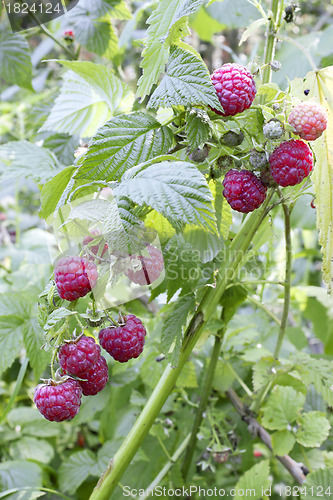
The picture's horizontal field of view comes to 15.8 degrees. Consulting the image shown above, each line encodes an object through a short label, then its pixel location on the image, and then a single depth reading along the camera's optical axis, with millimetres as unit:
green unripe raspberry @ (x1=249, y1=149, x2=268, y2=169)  500
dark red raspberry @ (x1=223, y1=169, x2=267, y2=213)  492
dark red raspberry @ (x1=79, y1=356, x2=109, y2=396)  493
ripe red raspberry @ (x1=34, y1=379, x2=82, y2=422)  485
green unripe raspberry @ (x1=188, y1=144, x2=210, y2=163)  500
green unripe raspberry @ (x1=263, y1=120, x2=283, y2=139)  489
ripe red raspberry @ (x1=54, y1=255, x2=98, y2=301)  476
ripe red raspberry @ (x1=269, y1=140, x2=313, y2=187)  484
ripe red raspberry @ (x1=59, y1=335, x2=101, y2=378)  484
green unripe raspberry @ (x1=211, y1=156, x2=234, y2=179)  508
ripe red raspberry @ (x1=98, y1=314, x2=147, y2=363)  495
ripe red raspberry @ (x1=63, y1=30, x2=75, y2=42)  900
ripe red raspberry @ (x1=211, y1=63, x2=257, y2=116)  485
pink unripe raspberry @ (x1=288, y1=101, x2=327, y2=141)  482
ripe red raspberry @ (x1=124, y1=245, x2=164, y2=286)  491
